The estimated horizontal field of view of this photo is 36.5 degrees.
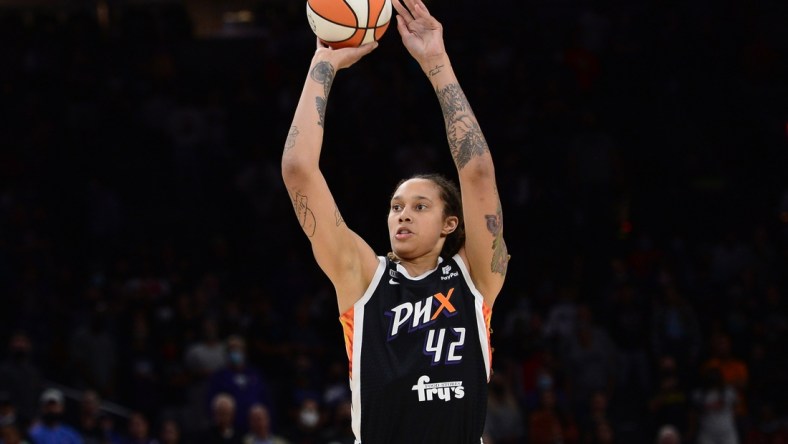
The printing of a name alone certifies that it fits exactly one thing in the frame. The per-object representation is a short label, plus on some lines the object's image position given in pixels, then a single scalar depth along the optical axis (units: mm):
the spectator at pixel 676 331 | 14672
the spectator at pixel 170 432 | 12375
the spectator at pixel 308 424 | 12883
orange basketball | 5324
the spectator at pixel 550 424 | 13000
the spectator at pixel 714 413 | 13430
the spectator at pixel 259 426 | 12367
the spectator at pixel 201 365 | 13523
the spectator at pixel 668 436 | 13000
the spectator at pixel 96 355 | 14016
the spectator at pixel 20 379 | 13188
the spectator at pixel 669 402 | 13688
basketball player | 4730
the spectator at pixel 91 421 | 12516
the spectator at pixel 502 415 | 13120
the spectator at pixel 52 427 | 12109
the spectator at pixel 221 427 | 12219
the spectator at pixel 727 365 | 14195
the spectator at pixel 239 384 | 13148
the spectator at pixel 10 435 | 11570
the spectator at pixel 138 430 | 12337
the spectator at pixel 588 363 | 14258
